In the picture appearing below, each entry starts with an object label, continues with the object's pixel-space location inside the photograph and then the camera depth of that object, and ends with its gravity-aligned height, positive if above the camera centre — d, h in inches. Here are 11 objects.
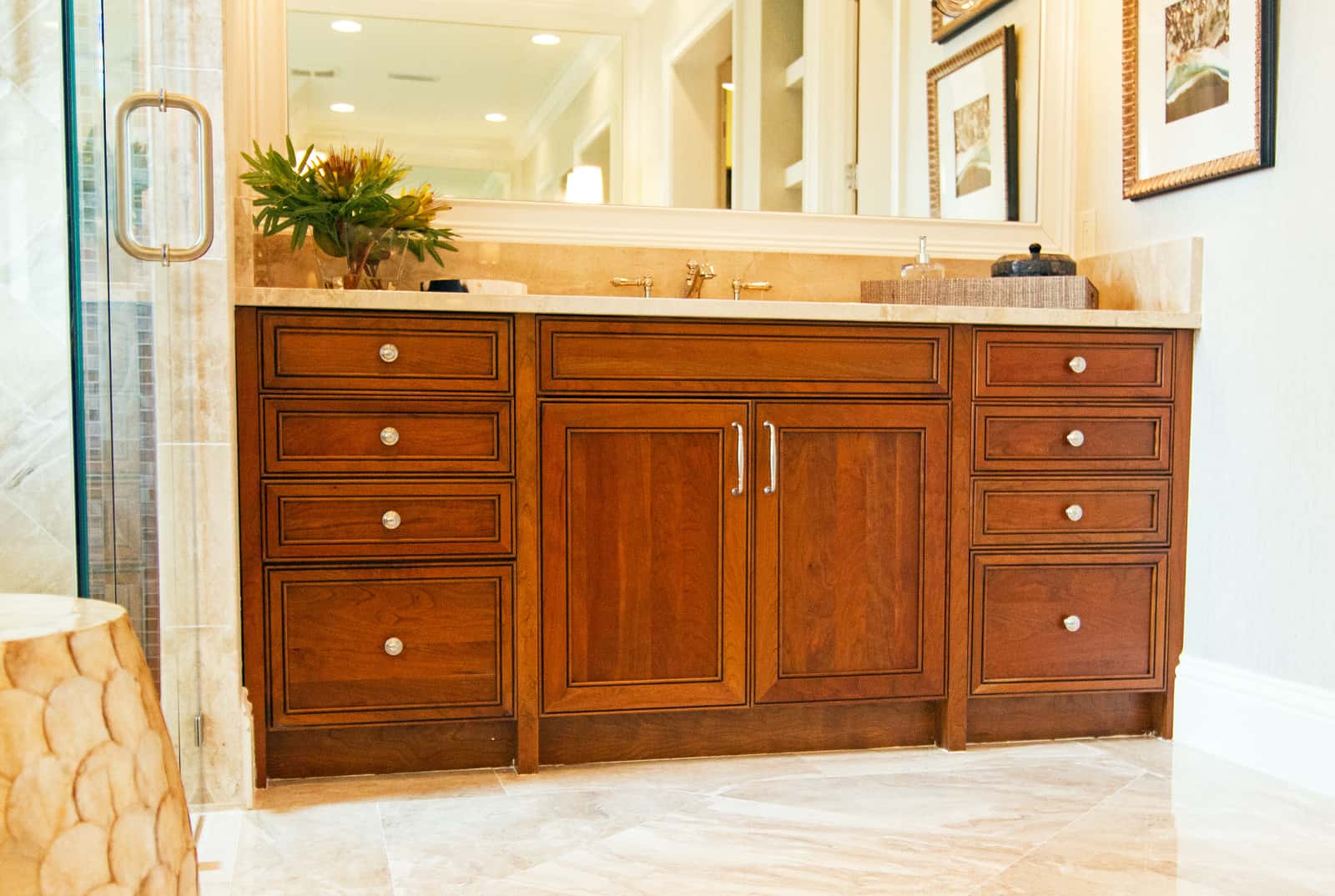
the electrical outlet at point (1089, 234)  113.7 +14.6
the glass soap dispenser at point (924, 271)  107.0 +10.3
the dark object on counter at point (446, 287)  90.8 +7.5
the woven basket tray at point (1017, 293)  99.2 +7.9
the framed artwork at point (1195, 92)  90.0 +24.1
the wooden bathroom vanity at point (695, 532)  83.3 -11.1
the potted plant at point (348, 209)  89.4 +13.4
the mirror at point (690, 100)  100.2 +25.5
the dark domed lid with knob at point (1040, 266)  102.0 +10.3
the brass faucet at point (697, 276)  105.7 +9.7
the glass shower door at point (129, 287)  52.9 +5.1
